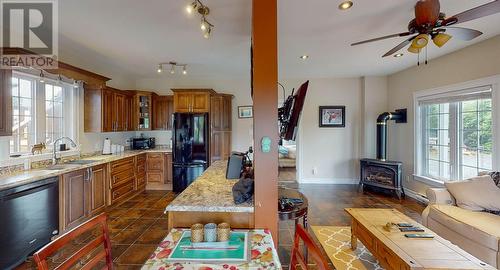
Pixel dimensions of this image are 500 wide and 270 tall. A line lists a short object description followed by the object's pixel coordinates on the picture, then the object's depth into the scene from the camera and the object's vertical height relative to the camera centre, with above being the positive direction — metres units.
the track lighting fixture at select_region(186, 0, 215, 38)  2.22 +1.26
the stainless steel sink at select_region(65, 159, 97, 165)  3.52 -0.41
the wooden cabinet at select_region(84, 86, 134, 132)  4.12 +0.46
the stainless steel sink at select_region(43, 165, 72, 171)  2.97 -0.42
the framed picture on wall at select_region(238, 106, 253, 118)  5.78 +0.57
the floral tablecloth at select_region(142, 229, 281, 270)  1.04 -0.59
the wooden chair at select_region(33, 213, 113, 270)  0.93 -0.49
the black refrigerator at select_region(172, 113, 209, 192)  4.82 -0.21
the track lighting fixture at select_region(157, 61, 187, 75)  4.43 +1.34
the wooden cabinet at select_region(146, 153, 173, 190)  5.11 -0.72
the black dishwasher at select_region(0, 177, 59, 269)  2.20 -0.86
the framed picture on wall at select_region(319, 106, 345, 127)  5.71 +0.44
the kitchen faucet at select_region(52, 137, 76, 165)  3.40 -0.32
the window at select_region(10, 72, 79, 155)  3.04 +0.35
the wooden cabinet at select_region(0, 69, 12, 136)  2.40 +0.34
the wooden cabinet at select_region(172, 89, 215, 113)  4.93 +0.71
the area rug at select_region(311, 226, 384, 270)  2.40 -1.32
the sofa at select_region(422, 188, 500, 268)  2.13 -0.93
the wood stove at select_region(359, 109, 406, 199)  4.55 -0.69
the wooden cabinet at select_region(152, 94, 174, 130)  5.53 +0.53
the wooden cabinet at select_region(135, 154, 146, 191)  4.79 -0.78
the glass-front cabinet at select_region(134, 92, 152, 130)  5.18 +0.54
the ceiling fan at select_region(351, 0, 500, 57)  1.84 +0.94
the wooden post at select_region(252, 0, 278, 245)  1.58 +0.20
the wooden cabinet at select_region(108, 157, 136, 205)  3.96 -0.80
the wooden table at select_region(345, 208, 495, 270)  1.66 -0.90
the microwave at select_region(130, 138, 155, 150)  5.39 -0.19
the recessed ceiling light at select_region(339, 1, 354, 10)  2.29 +1.28
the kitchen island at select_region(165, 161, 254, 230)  1.55 -0.50
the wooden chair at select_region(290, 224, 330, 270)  0.97 -0.53
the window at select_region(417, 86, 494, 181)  3.34 -0.01
